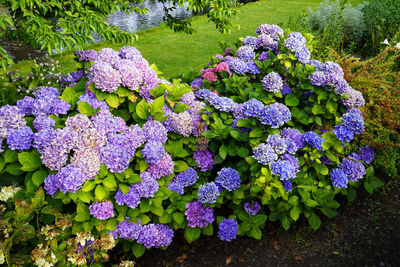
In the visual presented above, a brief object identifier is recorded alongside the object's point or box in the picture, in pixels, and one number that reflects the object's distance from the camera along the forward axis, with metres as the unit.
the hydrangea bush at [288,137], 2.50
